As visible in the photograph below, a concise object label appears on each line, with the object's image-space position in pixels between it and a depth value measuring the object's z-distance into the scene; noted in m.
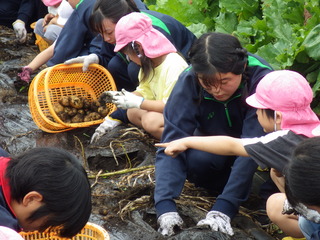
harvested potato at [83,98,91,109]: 4.74
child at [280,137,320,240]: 2.32
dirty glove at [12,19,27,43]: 6.66
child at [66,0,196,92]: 4.34
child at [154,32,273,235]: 3.19
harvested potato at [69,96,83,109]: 4.66
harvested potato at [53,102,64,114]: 4.64
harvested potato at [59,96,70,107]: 4.66
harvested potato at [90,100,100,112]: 4.79
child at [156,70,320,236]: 2.84
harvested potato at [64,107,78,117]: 4.66
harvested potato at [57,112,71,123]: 4.62
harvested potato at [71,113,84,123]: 4.66
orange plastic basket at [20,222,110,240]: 2.83
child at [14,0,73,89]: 5.34
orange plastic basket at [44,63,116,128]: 4.79
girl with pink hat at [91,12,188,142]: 3.96
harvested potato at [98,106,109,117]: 4.74
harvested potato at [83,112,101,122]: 4.70
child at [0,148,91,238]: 2.26
